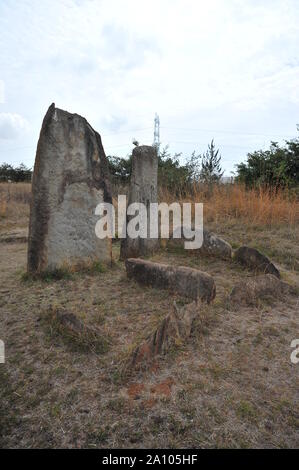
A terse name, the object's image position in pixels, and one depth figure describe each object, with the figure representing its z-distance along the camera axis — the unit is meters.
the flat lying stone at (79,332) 2.31
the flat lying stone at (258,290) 3.10
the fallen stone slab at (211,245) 4.56
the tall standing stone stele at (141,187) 4.77
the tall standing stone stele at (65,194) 3.86
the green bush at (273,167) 9.38
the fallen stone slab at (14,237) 6.40
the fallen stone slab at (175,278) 3.08
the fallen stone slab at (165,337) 2.09
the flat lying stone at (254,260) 3.93
